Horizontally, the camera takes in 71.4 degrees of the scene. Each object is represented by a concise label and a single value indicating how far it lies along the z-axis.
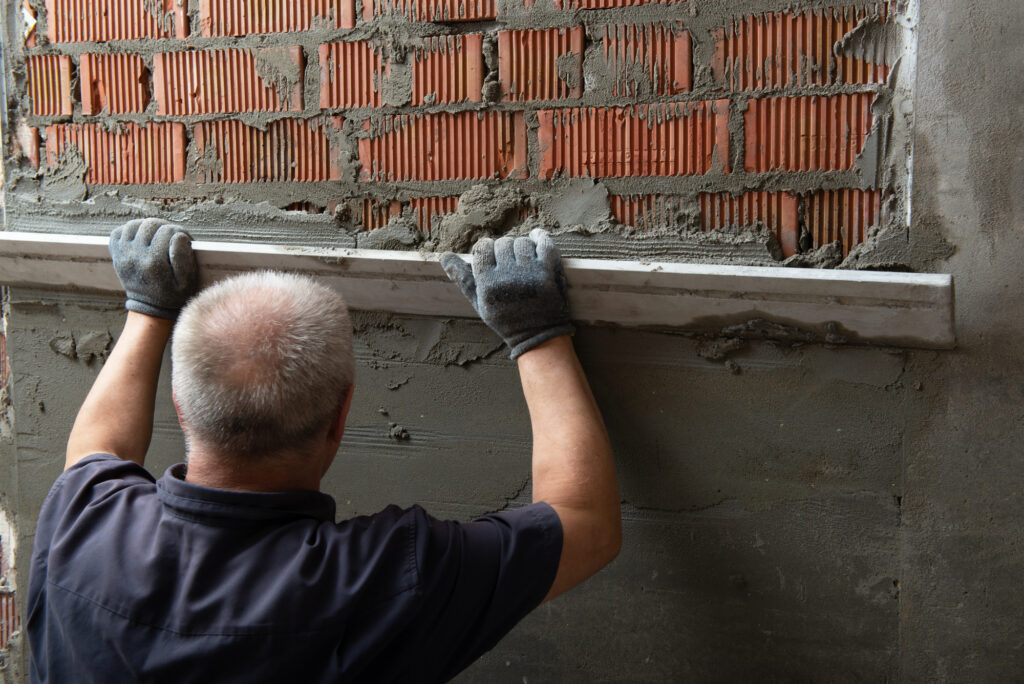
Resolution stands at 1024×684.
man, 1.14
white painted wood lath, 1.40
